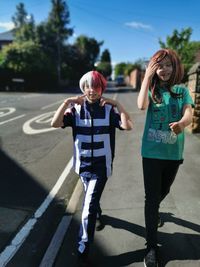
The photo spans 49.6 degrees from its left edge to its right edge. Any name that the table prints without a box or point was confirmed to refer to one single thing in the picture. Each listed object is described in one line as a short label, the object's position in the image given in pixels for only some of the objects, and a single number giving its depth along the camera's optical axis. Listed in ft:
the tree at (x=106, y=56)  252.16
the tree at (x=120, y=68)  182.33
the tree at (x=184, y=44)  66.80
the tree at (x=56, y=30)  107.53
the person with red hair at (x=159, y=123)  6.40
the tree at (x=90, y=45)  167.99
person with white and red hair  6.62
